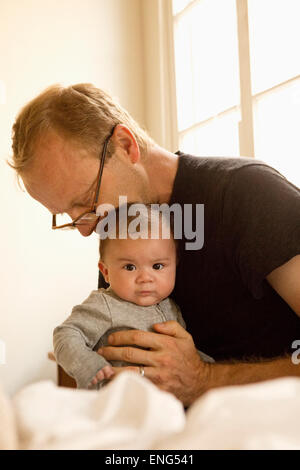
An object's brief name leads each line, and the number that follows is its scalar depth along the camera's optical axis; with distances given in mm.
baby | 1197
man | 1090
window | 2240
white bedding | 365
